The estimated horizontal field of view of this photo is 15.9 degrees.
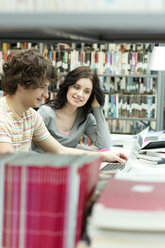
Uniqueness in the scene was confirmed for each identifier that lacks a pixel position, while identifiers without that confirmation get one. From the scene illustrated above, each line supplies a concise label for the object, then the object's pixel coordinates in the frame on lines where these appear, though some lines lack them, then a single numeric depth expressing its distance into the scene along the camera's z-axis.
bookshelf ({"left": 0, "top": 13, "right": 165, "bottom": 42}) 1.04
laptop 2.48
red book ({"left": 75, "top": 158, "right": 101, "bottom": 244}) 1.12
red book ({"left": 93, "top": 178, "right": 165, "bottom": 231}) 1.06
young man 2.59
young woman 3.25
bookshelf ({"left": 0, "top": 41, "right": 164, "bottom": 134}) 4.62
